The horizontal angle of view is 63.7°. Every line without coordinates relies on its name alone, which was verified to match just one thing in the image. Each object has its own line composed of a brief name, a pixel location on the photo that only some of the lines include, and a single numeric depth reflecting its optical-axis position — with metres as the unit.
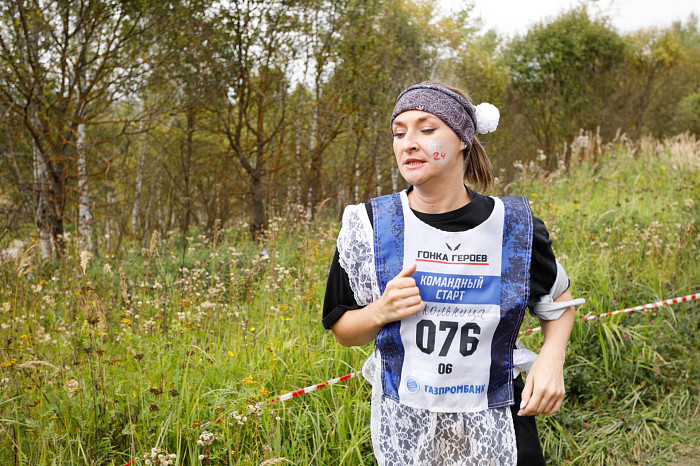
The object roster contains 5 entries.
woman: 1.52
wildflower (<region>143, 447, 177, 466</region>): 1.94
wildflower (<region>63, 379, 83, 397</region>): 2.22
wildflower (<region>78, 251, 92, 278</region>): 2.60
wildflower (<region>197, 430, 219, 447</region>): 2.05
